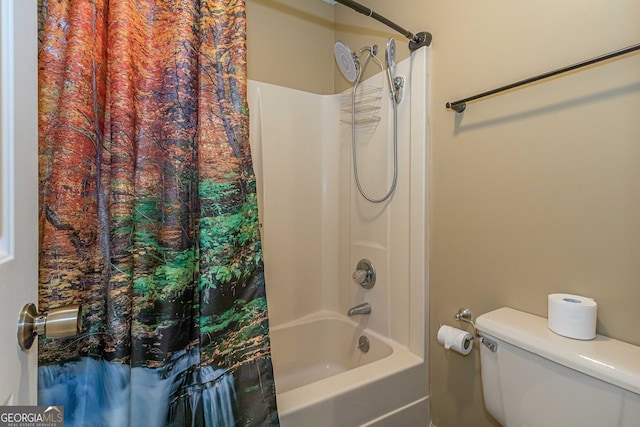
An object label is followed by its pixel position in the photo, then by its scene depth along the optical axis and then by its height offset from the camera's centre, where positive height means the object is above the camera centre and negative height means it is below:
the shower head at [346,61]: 1.51 +0.78
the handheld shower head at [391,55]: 1.50 +0.78
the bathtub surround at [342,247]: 1.31 -0.22
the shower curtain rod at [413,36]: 1.31 +0.79
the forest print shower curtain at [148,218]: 0.85 -0.02
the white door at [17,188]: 0.47 +0.04
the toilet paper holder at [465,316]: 1.20 -0.43
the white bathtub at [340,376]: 1.10 -0.76
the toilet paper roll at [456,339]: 1.13 -0.50
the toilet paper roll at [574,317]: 0.82 -0.30
